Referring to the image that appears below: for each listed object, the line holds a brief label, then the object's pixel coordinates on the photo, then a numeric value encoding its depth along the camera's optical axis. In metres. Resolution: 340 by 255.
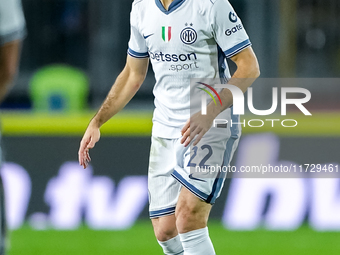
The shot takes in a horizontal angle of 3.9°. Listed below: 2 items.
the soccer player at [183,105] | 20.84
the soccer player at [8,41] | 20.02
